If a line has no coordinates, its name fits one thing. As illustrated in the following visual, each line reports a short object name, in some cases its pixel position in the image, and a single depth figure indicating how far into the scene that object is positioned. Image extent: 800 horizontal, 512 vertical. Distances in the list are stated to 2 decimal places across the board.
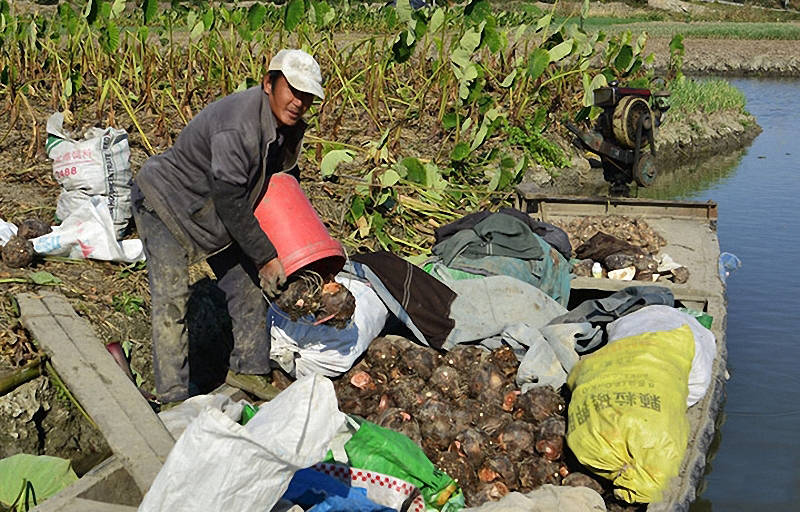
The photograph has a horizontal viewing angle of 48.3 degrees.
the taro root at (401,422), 3.87
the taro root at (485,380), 4.30
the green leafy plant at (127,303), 4.76
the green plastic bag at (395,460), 3.31
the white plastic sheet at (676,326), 4.18
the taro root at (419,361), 4.48
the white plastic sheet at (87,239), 5.01
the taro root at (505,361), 4.45
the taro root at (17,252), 4.77
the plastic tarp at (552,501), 3.20
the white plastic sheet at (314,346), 4.37
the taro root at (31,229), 5.05
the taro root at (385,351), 4.56
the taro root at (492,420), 4.02
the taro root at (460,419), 4.00
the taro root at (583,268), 5.90
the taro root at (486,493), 3.59
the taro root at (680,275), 5.81
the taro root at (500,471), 3.73
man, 3.48
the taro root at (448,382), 4.31
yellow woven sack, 3.46
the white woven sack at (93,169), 5.38
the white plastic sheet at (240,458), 2.42
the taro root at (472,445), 3.81
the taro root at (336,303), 3.96
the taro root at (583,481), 3.62
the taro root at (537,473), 3.75
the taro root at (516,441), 3.90
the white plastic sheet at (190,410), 3.28
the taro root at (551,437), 3.87
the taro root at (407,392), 4.21
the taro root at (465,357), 4.46
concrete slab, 3.13
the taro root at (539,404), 4.11
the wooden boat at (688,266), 3.65
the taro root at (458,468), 3.71
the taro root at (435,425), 3.90
